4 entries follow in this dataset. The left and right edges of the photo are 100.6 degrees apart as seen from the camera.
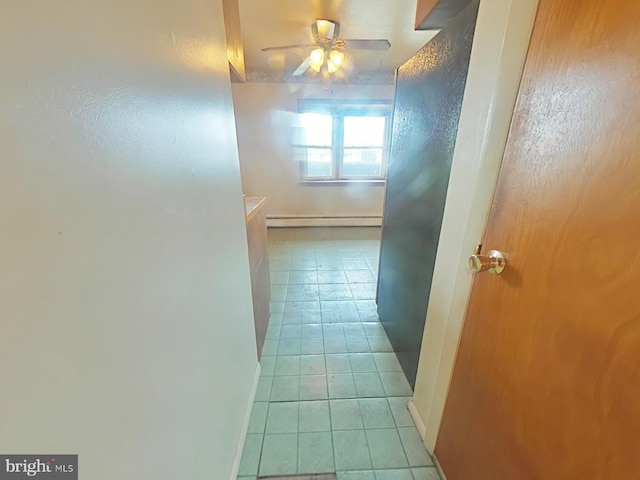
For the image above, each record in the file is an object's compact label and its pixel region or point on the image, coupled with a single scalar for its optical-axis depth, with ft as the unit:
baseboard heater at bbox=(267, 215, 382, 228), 15.02
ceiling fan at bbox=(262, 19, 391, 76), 7.95
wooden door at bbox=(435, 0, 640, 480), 1.51
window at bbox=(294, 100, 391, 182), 13.62
